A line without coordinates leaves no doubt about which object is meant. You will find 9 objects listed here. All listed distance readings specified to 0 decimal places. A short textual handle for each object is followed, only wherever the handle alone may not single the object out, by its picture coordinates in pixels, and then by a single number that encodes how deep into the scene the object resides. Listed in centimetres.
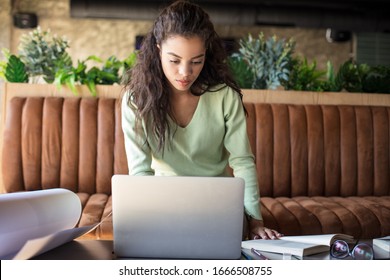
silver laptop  79
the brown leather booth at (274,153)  218
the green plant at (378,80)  261
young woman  124
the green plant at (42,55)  239
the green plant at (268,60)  249
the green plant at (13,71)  234
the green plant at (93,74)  231
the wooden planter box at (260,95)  236
